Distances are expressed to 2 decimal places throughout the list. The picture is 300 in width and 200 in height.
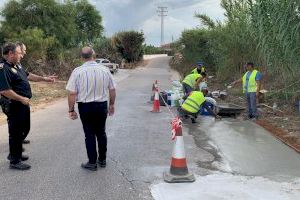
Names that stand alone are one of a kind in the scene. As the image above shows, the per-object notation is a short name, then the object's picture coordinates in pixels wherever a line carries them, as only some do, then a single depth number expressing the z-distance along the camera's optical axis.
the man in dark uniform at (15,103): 7.51
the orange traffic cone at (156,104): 15.42
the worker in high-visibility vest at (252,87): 13.52
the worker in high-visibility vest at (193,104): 12.69
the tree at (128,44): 68.31
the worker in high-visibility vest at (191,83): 15.21
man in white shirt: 7.36
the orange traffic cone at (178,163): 6.88
